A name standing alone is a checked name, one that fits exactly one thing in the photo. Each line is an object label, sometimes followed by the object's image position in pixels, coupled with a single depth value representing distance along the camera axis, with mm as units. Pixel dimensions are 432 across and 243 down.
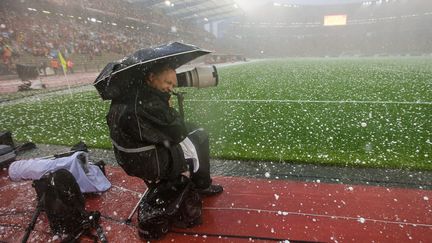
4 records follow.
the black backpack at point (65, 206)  2275
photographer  1982
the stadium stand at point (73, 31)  19891
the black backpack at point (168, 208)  2334
